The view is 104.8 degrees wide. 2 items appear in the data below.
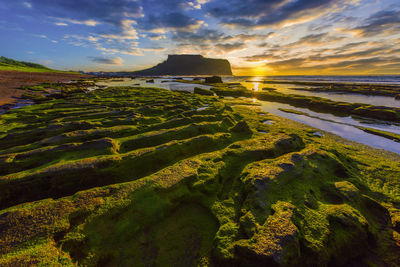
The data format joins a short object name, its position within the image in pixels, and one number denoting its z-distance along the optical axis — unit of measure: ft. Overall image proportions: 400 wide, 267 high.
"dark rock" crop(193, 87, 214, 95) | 145.57
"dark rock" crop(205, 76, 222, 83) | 271.90
